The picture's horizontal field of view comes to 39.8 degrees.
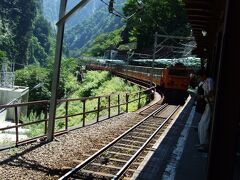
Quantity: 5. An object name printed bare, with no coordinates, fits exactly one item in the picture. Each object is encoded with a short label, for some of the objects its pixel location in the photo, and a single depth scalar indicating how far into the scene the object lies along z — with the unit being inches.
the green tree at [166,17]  2407.0
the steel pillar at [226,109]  124.0
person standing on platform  285.7
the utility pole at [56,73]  348.4
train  904.2
